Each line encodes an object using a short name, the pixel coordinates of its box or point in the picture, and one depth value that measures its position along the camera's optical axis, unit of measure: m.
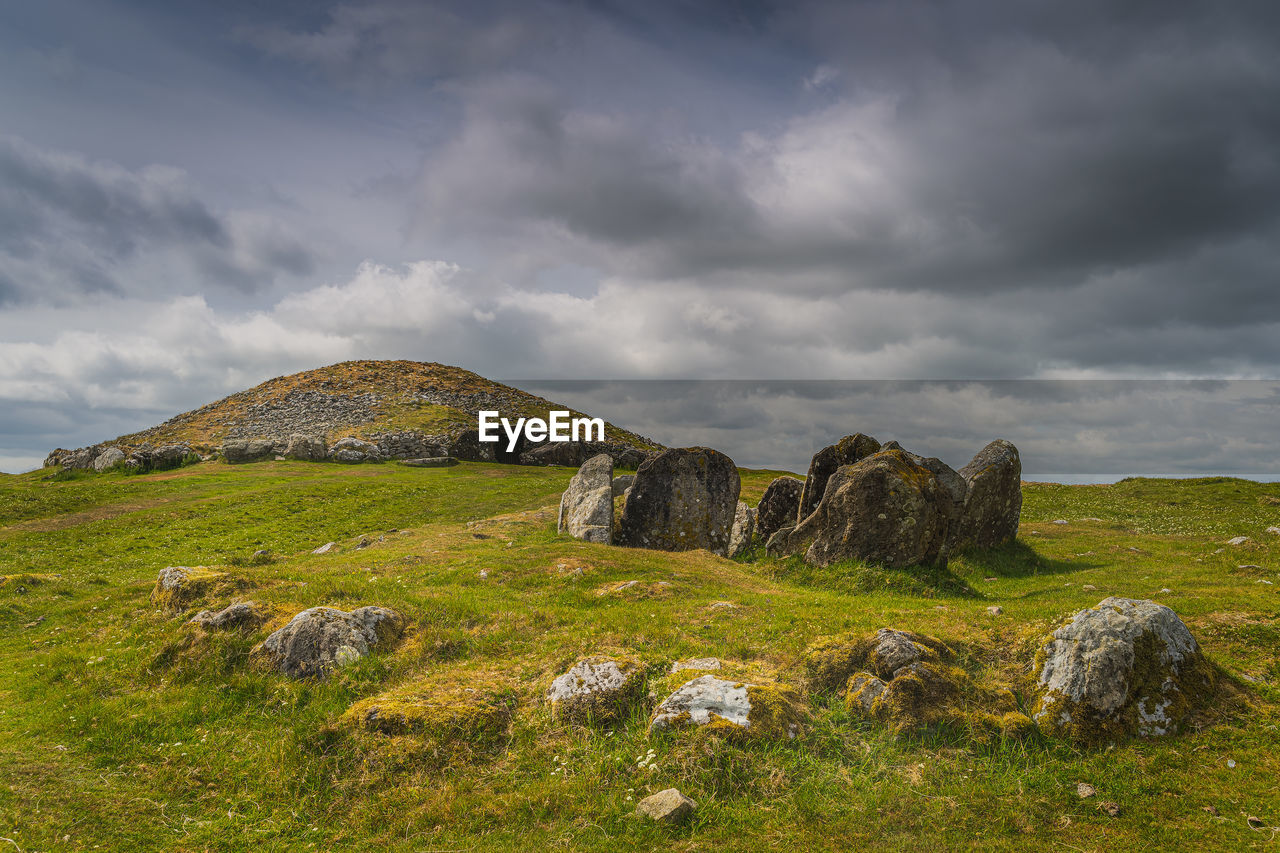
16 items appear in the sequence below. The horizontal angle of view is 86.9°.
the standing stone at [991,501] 27.95
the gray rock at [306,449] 66.25
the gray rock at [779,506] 28.80
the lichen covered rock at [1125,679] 10.12
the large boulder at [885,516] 22.25
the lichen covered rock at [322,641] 13.45
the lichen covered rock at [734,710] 10.16
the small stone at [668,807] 8.82
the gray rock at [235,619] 14.86
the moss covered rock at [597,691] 11.28
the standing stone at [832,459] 27.52
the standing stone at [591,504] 28.55
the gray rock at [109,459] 59.94
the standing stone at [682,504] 28.58
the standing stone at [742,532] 28.69
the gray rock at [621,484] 38.30
